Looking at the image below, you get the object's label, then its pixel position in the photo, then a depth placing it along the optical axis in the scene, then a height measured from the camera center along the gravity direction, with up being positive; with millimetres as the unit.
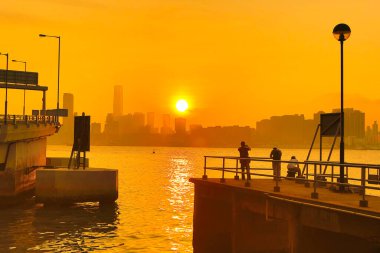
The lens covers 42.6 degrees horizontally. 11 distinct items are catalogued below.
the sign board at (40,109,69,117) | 66131 +3233
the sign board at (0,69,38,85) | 73562 +8830
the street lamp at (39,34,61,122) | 65656 +12629
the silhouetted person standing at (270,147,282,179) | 22666 -743
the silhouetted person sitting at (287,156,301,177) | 23781 -1431
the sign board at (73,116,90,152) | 47250 +223
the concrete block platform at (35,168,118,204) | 39938 -4001
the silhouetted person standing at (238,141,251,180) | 23859 -675
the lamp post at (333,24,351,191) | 18531 +4102
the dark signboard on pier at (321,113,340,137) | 20314 +737
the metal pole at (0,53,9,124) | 57269 +4286
